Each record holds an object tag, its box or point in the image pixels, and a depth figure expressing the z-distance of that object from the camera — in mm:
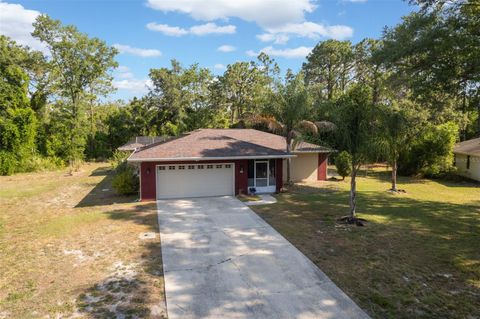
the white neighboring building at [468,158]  23844
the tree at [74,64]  35188
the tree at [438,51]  11102
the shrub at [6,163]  28511
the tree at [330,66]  39438
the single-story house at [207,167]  16734
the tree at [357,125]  11594
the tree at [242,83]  41844
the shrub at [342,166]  22847
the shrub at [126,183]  17969
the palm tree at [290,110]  19094
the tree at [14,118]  29359
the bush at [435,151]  24484
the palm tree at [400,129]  17375
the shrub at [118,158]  25786
